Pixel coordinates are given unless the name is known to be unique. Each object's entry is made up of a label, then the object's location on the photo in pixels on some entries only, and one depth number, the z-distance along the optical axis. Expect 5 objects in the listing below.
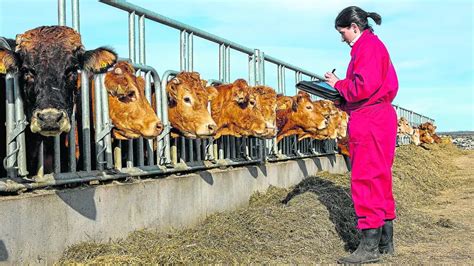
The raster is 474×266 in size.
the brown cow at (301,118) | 11.48
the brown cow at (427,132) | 28.14
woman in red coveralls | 5.77
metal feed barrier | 4.96
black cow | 4.52
